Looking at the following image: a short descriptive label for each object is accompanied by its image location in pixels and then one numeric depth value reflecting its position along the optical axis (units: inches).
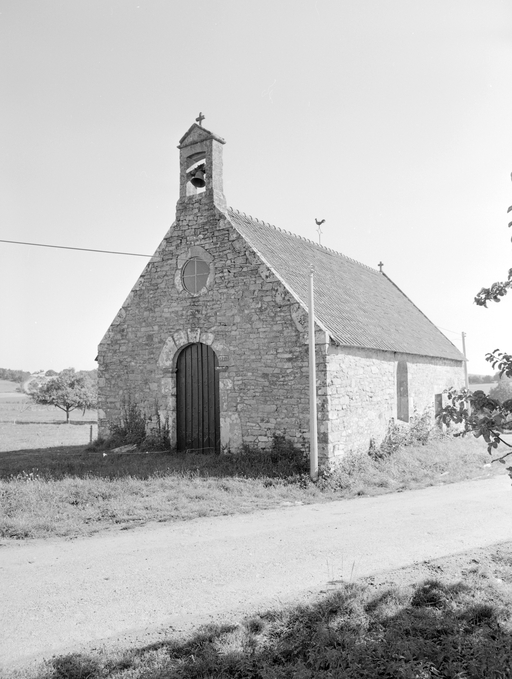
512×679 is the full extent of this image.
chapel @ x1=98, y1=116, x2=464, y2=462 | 507.8
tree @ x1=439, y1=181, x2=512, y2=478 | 180.5
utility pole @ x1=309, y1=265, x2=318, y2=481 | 466.9
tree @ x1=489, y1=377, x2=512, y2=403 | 1039.5
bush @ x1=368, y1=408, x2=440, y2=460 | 564.7
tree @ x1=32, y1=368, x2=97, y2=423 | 1544.0
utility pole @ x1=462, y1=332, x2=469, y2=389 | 925.8
